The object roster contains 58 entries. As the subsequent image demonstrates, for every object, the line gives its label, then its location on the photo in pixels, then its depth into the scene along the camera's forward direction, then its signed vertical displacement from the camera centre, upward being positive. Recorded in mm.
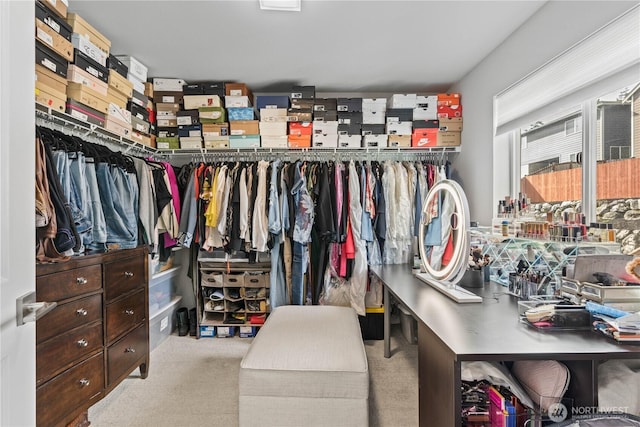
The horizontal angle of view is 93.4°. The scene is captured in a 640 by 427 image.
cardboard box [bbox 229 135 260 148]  2893 +664
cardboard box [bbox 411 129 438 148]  2939 +707
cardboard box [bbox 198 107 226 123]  2836 +908
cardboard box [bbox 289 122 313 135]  2904 +795
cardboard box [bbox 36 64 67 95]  1594 +726
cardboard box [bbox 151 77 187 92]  2822 +1186
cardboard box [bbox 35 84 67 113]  1602 +612
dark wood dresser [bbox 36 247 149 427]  1351 -649
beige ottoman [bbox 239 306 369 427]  1411 -854
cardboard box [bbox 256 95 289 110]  2885 +1047
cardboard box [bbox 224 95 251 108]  2852 +1035
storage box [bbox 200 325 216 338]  2910 -1168
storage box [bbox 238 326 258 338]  2898 -1170
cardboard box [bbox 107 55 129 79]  2156 +1070
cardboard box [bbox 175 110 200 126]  2865 +887
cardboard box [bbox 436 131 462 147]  2936 +696
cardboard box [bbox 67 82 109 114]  1831 +723
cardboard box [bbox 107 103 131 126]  2168 +722
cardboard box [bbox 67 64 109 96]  1801 +822
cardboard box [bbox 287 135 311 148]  2902 +667
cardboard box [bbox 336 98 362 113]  2914 +1021
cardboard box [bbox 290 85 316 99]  2910 +1135
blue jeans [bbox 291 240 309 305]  2758 -561
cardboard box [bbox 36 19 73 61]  1557 +926
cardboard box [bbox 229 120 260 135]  2879 +797
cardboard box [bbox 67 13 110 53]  1795 +1129
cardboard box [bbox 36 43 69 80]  1573 +819
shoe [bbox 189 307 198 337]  2971 -1120
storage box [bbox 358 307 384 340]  2816 -1064
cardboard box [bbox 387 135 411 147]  2945 +688
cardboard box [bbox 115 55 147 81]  2404 +1183
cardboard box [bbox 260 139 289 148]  2895 +666
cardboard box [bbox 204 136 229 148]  2896 +665
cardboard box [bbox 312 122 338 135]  2906 +795
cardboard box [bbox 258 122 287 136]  2879 +786
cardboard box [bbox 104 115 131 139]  2125 +620
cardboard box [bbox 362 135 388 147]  2939 +685
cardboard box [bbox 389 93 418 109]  2916 +1069
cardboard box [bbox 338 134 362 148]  2928 +674
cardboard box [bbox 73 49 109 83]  1814 +922
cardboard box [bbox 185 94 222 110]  2830 +1028
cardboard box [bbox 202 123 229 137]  2881 +777
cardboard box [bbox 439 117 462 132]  2924 +839
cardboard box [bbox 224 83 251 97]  2877 +1160
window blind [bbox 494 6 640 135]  1416 +772
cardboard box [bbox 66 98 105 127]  1813 +616
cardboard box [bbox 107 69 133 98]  2133 +933
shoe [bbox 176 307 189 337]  2959 -1103
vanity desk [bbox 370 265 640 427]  879 -426
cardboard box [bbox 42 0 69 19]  1612 +1120
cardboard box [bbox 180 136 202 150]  2894 +655
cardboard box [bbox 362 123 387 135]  2949 +796
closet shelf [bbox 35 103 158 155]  1748 +553
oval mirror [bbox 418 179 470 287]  1508 -135
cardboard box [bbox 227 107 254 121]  2869 +926
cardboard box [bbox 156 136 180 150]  2887 +647
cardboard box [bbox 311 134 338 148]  2918 +690
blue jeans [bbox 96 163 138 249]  2012 +27
